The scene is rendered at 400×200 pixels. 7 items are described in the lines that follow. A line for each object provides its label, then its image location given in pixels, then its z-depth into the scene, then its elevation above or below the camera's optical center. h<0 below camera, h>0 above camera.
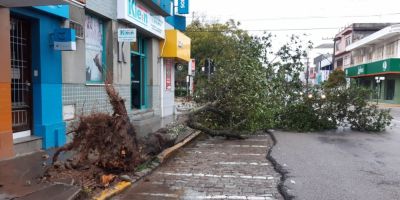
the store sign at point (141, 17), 12.98 +1.96
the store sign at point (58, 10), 8.95 +1.37
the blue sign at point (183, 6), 20.33 +3.23
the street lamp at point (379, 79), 41.49 -0.18
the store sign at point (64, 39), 9.27 +0.76
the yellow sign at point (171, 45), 18.30 +1.28
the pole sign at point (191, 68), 25.25 +0.44
